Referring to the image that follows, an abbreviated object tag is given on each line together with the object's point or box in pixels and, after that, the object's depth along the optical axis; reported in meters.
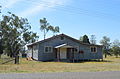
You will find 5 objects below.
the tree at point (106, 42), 37.48
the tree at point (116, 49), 31.74
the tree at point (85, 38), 34.02
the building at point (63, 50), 19.10
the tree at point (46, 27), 34.91
